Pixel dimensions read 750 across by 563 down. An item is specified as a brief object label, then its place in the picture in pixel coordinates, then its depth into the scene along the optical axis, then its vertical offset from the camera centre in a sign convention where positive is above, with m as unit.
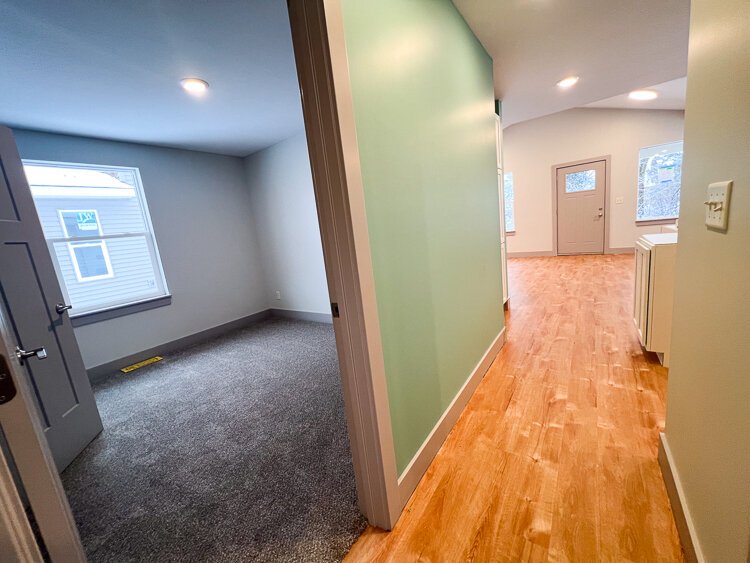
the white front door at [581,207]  6.21 -0.09
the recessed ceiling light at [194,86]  2.19 +1.19
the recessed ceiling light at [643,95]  4.58 +1.52
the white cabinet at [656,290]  1.94 -0.62
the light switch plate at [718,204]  0.74 -0.04
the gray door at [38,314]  1.64 -0.25
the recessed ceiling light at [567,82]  3.02 +1.23
